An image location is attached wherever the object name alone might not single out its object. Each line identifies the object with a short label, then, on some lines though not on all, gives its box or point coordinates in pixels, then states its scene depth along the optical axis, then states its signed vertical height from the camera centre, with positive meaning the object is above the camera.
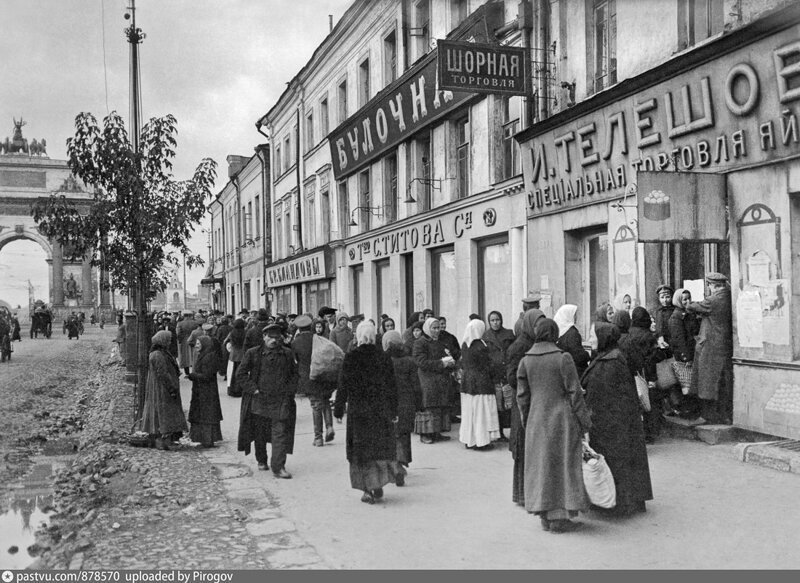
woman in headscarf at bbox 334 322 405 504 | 6.32 -0.99
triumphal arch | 62.03 +8.96
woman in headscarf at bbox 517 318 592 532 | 5.21 -1.04
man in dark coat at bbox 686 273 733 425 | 8.22 -0.68
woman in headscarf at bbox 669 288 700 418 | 8.49 -0.60
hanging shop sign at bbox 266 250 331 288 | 24.92 +1.27
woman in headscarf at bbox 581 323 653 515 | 5.51 -1.02
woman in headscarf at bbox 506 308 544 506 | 5.78 -0.81
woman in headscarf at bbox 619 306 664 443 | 7.90 -0.67
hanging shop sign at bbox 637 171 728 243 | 8.30 +1.00
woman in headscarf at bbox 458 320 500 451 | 8.46 -1.12
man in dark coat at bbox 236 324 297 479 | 7.50 -0.99
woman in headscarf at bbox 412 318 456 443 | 8.88 -1.00
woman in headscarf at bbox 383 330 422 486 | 7.27 -0.92
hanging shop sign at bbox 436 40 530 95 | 11.07 +3.59
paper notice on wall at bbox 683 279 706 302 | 9.18 +0.06
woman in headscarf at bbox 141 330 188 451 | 8.91 -1.11
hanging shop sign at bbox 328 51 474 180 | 15.43 +4.49
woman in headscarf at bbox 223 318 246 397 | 13.93 -0.76
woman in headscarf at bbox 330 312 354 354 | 11.80 -0.54
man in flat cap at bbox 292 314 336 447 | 9.07 -1.24
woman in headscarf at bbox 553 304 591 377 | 7.38 -0.48
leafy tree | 9.94 +1.39
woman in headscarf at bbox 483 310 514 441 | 8.88 -0.55
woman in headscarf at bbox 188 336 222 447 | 9.15 -1.18
